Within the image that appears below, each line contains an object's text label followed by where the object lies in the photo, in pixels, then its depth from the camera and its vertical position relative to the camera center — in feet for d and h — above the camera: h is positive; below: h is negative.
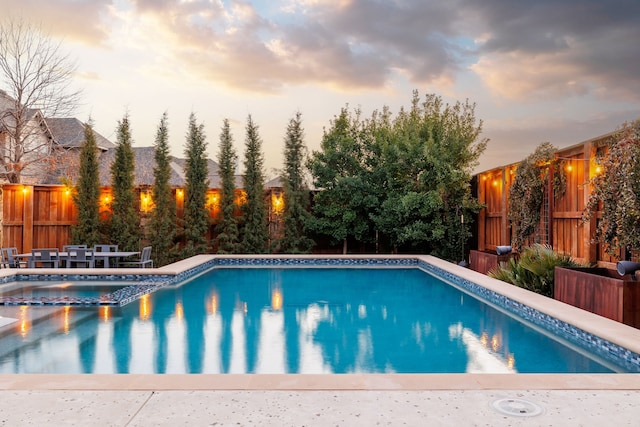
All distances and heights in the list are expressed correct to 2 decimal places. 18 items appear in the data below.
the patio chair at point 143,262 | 42.62 -3.26
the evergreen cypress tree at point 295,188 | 53.52 +3.61
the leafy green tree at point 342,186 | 51.52 +3.71
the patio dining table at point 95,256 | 41.21 -2.68
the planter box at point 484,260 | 35.60 -2.46
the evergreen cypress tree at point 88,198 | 50.37 +2.21
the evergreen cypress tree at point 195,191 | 52.85 +3.14
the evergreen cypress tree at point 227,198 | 53.31 +2.49
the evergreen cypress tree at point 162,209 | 52.13 +1.31
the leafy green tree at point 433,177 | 48.70 +4.48
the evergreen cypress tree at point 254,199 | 53.57 +2.43
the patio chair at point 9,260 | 40.73 -3.08
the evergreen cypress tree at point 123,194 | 51.21 +2.67
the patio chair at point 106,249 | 42.98 -2.36
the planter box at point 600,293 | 19.92 -2.69
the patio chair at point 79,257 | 40.86 -2.78
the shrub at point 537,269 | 28.48 -2.34
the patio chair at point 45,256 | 39.58 -2.67
